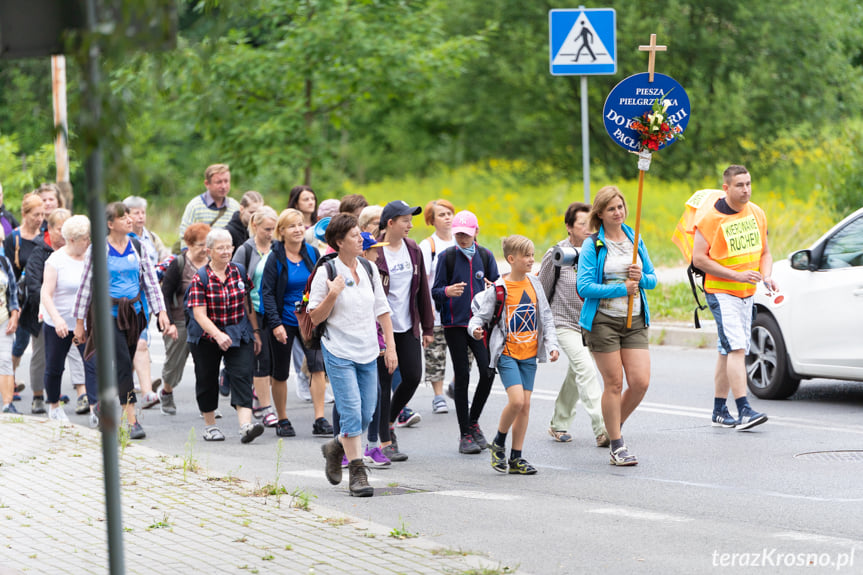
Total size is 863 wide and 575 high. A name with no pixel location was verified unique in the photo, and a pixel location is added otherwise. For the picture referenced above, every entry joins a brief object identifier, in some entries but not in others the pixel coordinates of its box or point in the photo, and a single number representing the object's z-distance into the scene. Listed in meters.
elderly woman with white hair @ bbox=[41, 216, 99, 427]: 20.81
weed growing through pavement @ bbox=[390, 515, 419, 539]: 12.66
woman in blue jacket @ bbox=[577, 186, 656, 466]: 16.62
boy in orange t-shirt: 16.50
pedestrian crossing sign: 26.37
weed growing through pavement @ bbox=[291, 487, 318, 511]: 14.24
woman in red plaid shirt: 19.37
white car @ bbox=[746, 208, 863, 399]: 20.48
